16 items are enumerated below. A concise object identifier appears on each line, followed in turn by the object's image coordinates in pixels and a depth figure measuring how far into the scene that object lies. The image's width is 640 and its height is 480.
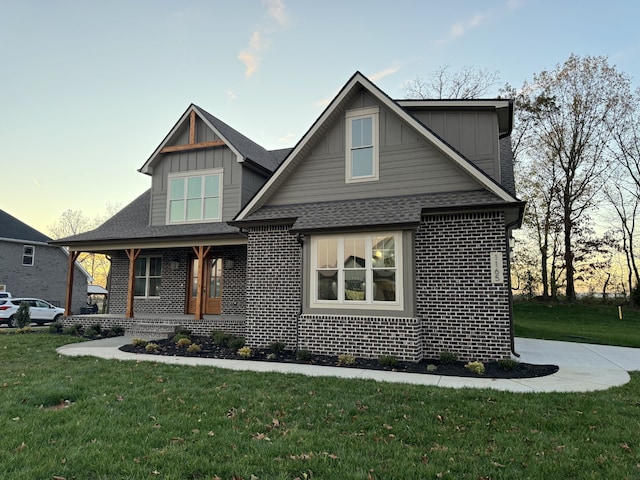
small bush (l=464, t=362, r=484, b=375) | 7.59
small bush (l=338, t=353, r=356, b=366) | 8.49
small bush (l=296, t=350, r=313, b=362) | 8.95
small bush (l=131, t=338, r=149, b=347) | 10.65
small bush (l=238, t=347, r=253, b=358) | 9.35
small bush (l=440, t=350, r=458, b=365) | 8.32
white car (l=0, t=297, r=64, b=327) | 18.64
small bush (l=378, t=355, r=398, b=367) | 8.23
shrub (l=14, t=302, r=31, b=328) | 14.90
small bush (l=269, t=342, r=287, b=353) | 9.94
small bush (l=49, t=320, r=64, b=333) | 14.02
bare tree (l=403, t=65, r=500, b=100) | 25.25
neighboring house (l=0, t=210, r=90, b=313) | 25.23
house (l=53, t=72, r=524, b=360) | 8.77
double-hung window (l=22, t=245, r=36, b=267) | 26.27
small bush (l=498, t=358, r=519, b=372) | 7.83
